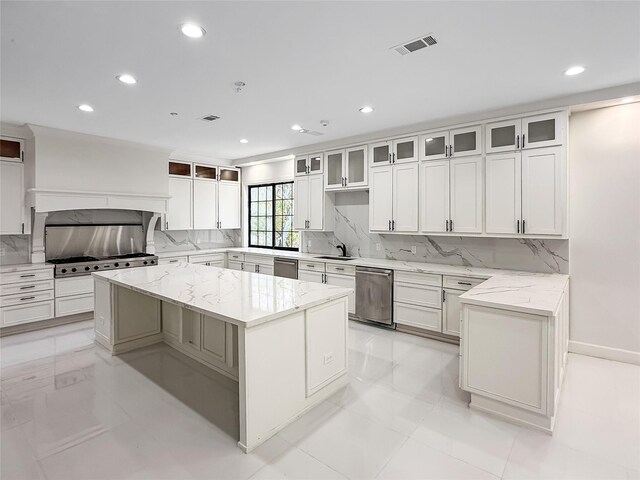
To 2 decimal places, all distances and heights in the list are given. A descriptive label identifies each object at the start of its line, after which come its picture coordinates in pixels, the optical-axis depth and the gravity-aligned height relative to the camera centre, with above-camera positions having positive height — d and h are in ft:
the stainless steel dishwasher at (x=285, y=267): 17.87 -1.56
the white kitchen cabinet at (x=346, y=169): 16.24 +3.37
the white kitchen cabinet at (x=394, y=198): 14.55 +1.73
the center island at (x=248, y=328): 7.15 -2.55
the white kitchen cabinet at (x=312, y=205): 17.90 +1.74
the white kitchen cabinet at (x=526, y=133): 11.21 +3.60
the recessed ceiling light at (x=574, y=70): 8.95 +4.43
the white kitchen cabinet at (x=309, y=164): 17.90 +3.92
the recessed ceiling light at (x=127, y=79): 9.43 +4.43
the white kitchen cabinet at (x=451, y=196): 12.91 +1.65
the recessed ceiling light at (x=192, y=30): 7.03 +4.33
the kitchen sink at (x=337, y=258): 17.11 -1.01
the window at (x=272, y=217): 21.36 +1.37
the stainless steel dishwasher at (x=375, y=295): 14.42 -2.48
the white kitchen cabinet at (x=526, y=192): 11.27 +1.55
